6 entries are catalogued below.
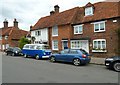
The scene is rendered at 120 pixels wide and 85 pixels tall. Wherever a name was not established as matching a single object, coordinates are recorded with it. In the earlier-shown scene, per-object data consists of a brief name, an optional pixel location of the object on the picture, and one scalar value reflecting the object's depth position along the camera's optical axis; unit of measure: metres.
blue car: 7.44
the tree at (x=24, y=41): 17.18
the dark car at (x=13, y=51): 13.36
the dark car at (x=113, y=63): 6.02
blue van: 9.94
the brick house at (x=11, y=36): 22.47
